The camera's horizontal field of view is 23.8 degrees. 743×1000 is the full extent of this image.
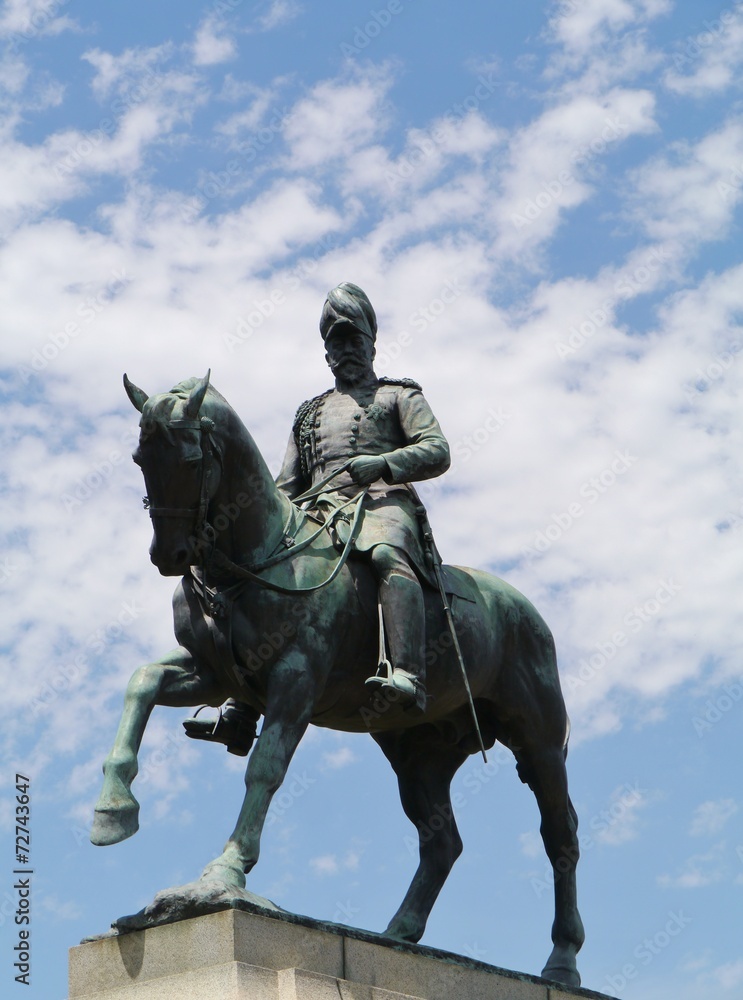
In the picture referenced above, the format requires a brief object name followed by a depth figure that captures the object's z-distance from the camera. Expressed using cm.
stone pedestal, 1057
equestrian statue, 1184
